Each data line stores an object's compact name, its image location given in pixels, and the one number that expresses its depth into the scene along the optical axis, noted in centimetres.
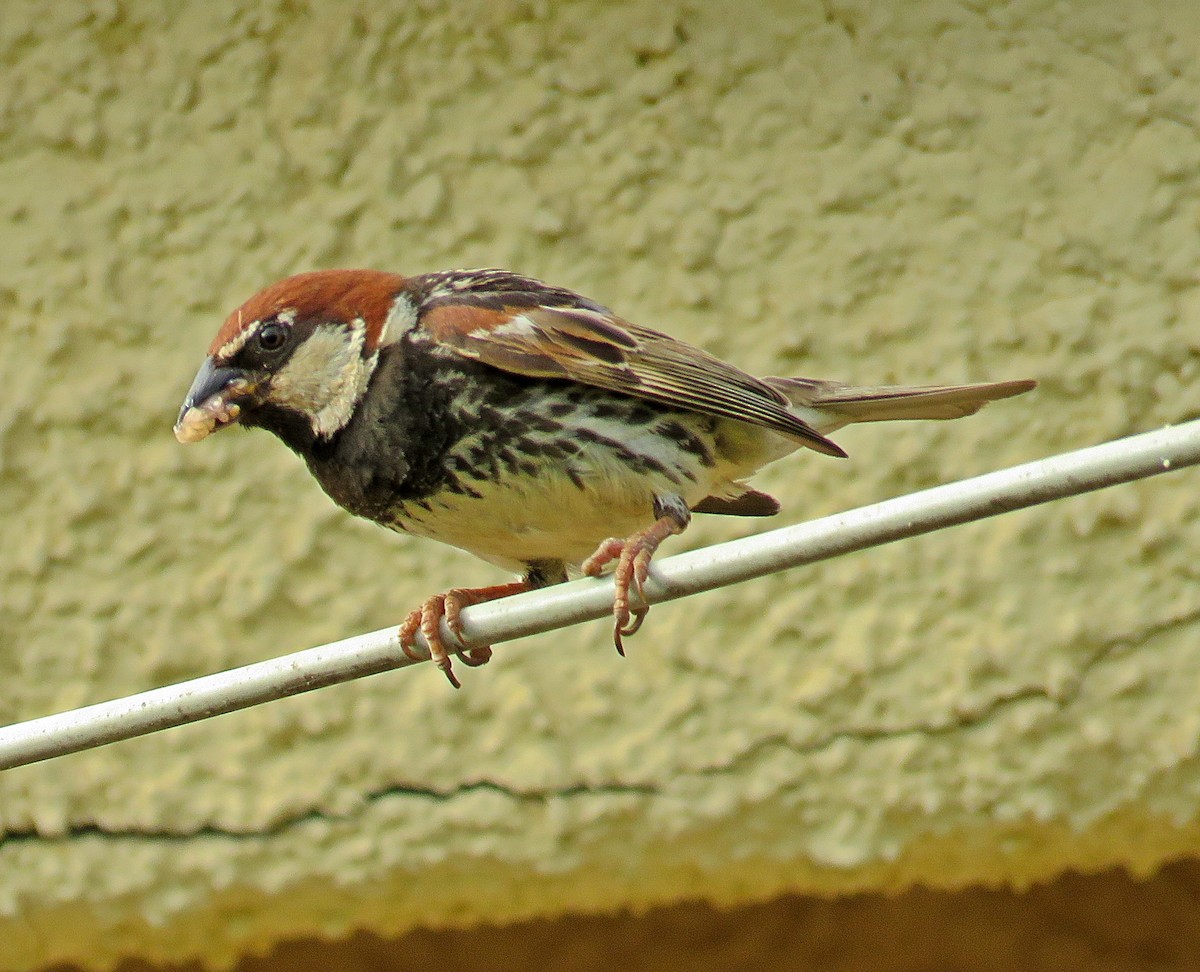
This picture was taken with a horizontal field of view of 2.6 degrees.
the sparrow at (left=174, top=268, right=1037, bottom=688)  434
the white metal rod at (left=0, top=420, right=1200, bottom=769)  426
